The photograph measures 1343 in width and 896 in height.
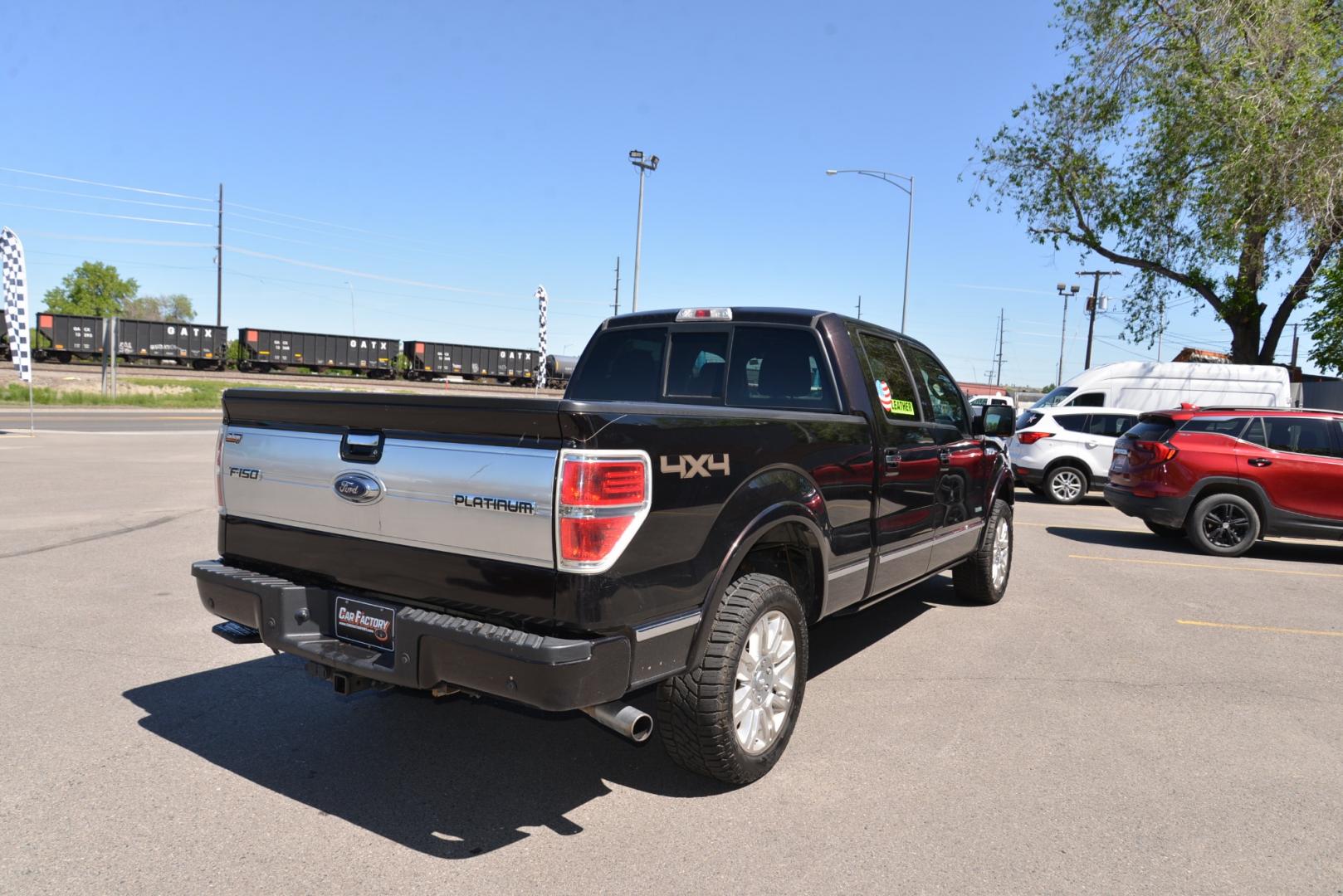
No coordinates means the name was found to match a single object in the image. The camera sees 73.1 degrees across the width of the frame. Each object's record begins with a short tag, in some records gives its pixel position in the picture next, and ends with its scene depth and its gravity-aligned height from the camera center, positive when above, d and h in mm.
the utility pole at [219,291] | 59969 +5098
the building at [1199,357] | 30922 +2227
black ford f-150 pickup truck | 2896 -597
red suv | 9680 -593
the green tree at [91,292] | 99125 +7675
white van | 18531 +646
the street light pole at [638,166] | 36312 +9031
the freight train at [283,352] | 48125 +1232
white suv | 14844 -584
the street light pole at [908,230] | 28484 +6512
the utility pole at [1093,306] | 48500 +5787
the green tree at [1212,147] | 19766 +6517
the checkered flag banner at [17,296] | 18703 +1281
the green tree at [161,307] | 114375 +7558
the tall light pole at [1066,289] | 58006 +8009
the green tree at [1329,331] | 26047 +2782
